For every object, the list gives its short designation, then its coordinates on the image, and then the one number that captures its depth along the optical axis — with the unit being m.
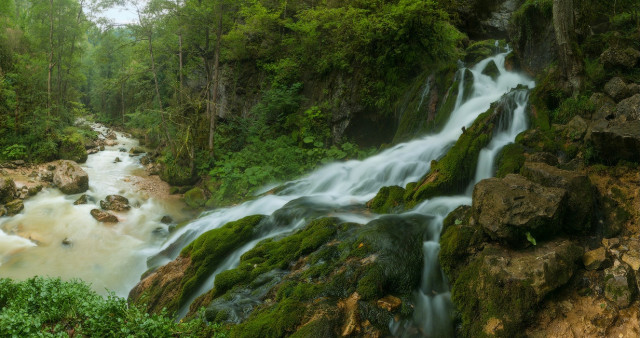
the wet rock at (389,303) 3.66
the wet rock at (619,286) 3.06
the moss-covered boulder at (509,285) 3.20
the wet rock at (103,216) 9.92
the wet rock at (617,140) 4.11
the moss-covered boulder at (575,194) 3.83
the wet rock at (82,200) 10.89
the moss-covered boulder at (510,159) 5.56
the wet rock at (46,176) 12.15
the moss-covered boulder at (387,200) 6.43
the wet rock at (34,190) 10.95
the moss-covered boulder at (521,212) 3.64
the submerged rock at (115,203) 10.74
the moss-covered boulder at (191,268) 5.45
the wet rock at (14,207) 9.67
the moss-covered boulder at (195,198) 11.81
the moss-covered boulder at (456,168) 6.24
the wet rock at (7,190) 9.93
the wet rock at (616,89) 5.17
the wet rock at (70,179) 11.73
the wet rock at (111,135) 23.97
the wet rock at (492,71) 10.65
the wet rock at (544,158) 5.11
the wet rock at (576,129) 5.32
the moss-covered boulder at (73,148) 14.95
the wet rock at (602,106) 4.88
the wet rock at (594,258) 3.40
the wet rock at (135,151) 19.92
